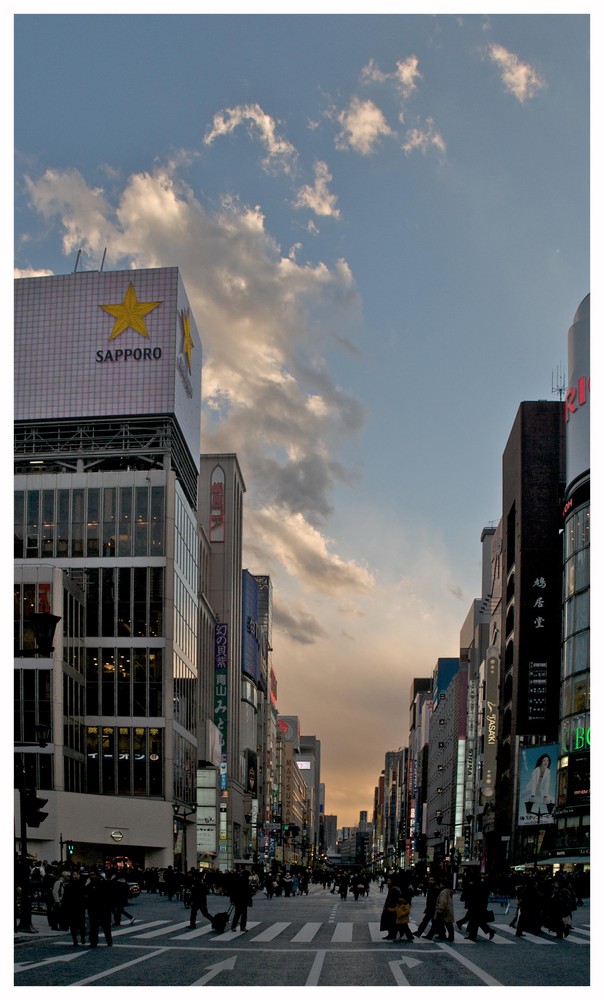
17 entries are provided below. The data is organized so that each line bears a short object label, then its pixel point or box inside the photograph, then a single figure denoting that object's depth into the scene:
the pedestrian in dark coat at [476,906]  31.73
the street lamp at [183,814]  94.97
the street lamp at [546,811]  97.94
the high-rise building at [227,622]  133.00
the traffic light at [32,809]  28.20
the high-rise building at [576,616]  92.44
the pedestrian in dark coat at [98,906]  27.17
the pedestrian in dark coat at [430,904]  31.14
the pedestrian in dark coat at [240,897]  34.38
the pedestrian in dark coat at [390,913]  30.52
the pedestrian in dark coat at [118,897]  32.38
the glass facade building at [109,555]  84.12
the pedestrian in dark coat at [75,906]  27.39
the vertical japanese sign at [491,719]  124.62
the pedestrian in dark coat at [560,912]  33.00
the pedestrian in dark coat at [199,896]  33.41
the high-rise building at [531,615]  105.69
